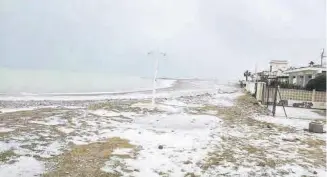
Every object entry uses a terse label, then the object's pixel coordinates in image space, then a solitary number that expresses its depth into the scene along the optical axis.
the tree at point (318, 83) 36.66
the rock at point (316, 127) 17.50
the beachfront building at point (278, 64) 75.82
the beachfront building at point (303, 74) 46.39
